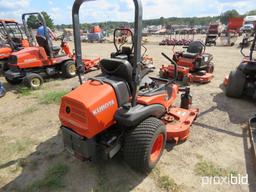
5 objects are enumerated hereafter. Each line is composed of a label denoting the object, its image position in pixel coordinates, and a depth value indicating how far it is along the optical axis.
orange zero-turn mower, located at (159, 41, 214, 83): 6.41
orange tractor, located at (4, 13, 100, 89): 6.43
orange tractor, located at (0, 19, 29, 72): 8.17
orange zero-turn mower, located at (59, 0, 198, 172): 2.42
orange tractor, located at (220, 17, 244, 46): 16.69
